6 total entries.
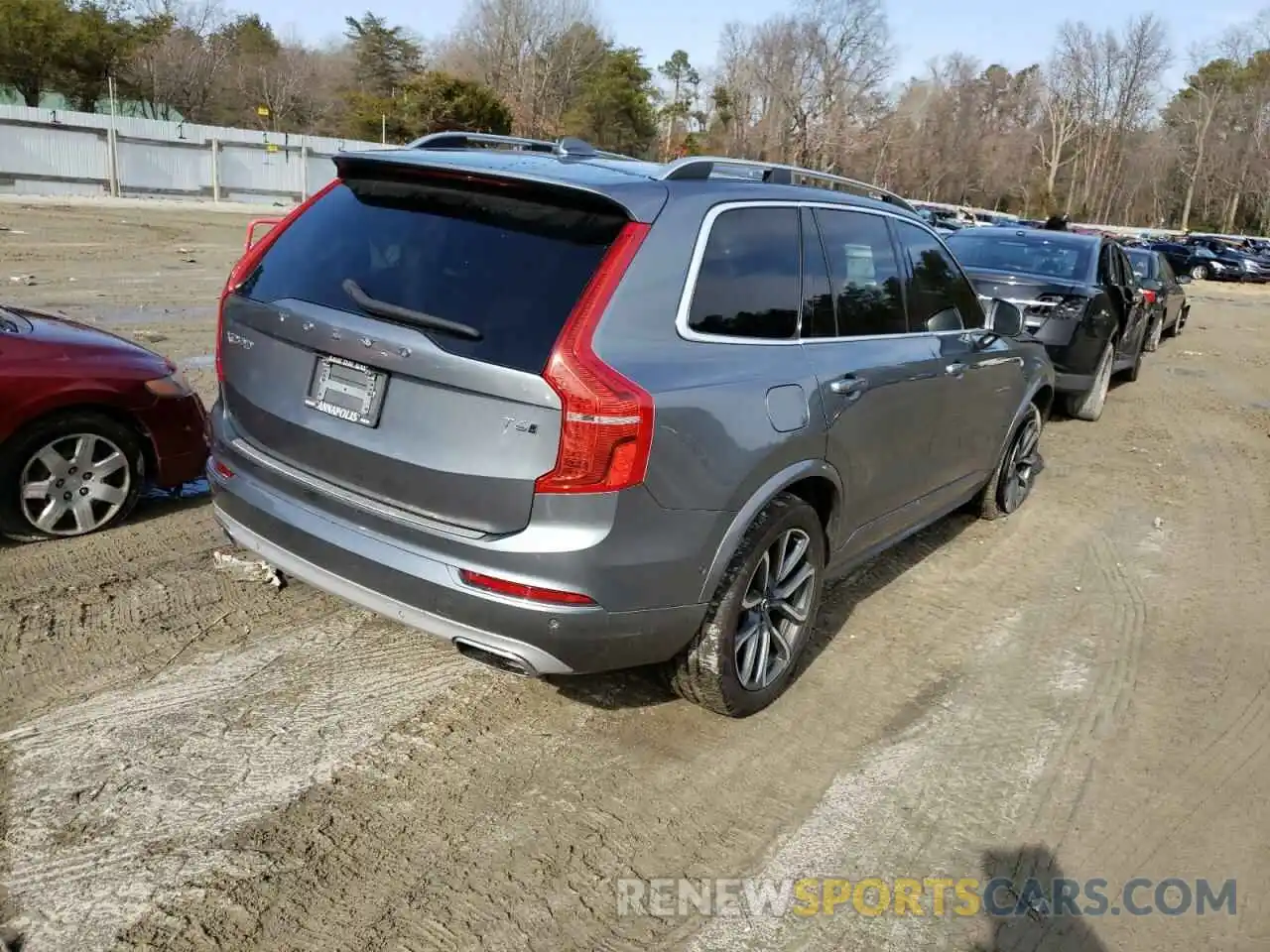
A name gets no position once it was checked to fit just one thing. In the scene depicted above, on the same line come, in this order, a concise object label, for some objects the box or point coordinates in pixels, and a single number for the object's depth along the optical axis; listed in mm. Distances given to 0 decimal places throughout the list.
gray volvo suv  2988
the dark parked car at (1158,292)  14078
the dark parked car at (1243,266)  39344
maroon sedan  4578
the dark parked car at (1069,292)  9156
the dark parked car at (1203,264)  39438
